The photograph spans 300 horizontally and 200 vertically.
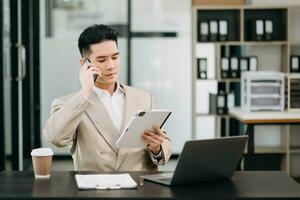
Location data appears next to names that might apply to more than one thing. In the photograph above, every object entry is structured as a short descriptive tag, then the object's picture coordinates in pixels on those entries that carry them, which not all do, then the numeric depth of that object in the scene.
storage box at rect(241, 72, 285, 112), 5.24
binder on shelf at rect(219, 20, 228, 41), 5.84
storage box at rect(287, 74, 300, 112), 5.28
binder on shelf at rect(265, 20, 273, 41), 5.83
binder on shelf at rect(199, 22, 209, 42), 5.86
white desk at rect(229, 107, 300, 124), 4.87
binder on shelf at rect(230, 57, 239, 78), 5.81
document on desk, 2.21
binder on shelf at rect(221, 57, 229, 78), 5.82
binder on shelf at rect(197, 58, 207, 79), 5.86
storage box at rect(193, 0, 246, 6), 5.94
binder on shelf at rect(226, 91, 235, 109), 5.82
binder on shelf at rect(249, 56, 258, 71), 5.80
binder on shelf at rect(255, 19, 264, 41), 5.81
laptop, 2.20
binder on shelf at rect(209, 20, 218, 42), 5.84
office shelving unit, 5.80
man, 2.67
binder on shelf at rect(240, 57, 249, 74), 5.82
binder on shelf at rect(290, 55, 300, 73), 5.82
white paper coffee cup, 2.43
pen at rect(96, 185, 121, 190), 2.20
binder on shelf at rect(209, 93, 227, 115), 5.84
